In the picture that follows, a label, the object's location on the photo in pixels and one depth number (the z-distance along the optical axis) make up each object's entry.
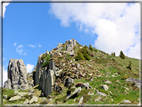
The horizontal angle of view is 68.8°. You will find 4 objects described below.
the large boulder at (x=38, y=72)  58.86
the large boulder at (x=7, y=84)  52.43
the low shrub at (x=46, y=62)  55.94
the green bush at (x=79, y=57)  50.39
